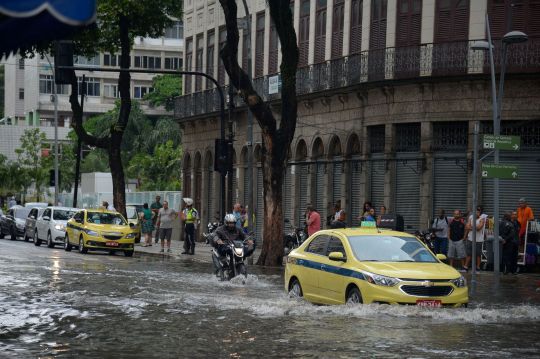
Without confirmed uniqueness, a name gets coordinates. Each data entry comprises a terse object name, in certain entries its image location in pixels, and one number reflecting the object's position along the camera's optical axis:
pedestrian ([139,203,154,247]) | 50.00
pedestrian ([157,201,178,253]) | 44.38
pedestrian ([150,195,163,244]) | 49.83
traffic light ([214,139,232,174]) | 36.16
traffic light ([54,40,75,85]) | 27.35
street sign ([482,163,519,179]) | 27.59
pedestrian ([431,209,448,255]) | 35.25
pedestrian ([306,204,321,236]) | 35.59
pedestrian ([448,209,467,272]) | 33.78
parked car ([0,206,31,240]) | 55.31
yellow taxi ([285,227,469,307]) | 17.92
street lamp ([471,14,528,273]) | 27.73
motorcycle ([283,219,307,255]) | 40.05
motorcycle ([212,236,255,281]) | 26.05
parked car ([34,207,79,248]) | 46.19
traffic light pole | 36.38
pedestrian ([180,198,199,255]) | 41.59
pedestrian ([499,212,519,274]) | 32.38
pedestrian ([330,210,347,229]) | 31.45
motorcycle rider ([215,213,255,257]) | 26.10
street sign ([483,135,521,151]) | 27.63
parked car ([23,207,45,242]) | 50.09
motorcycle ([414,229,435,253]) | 35.59
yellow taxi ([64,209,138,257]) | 40.75
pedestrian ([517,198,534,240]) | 33.47
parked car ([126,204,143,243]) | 52.06
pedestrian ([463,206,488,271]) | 33.88
